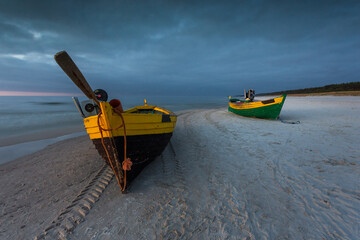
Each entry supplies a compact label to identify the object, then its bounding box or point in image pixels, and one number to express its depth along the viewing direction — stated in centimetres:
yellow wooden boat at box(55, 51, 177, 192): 254
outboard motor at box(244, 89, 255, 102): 1373
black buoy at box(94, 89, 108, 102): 437
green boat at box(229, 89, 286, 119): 986
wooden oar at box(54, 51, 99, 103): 200
